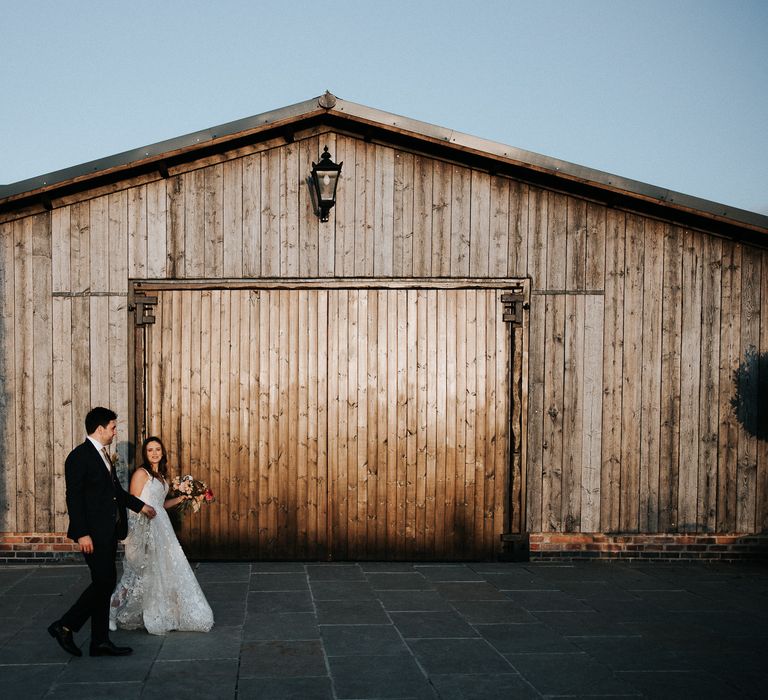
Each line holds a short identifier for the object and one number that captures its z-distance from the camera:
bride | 6.02
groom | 5.37
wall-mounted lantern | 8.17
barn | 8.55
